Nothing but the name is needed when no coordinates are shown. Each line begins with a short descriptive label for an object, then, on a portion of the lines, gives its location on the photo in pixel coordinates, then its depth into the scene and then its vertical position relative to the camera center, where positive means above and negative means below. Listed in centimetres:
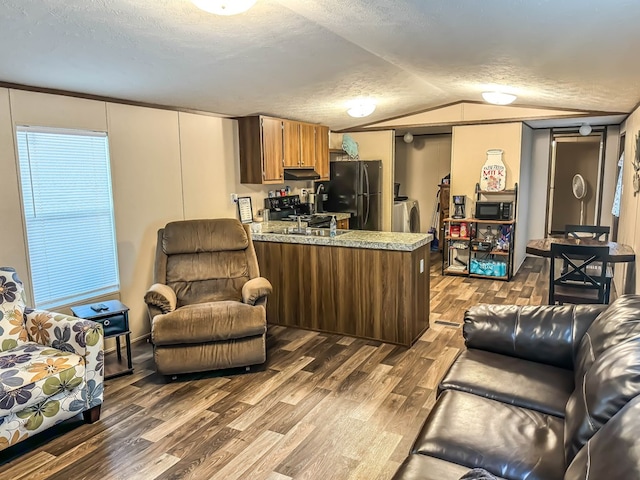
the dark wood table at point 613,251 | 374 -64
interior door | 894 -11
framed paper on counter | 516 -32
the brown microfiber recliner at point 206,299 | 326 -93
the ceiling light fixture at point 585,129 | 632 +65
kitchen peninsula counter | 388 -92
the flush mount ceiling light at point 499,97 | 438 +78
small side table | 327 -97
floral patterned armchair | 236 -100
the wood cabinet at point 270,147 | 494 +39
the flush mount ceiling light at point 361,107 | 491 +78
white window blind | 330 -23
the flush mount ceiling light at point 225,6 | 204 +79
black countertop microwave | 605 -43
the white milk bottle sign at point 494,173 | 608 +7
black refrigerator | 667 -13
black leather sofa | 133 -95
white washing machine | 743 -62
